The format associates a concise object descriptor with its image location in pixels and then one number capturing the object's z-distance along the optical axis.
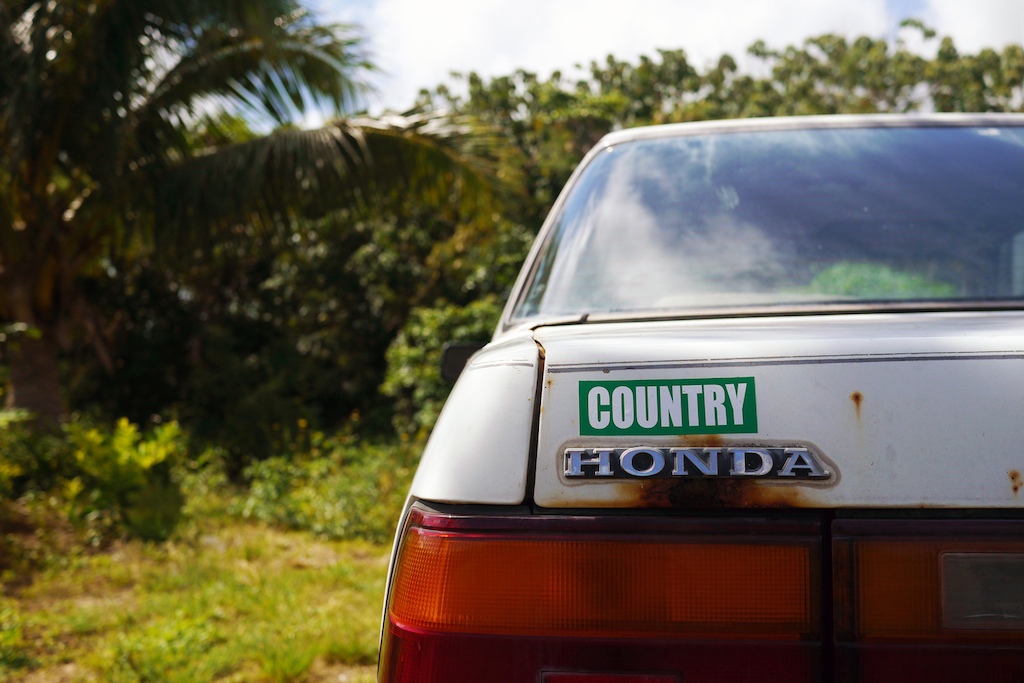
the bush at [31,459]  6.10
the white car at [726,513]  0.96
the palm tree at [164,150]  6.86
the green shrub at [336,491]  6.32
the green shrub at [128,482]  5.93
